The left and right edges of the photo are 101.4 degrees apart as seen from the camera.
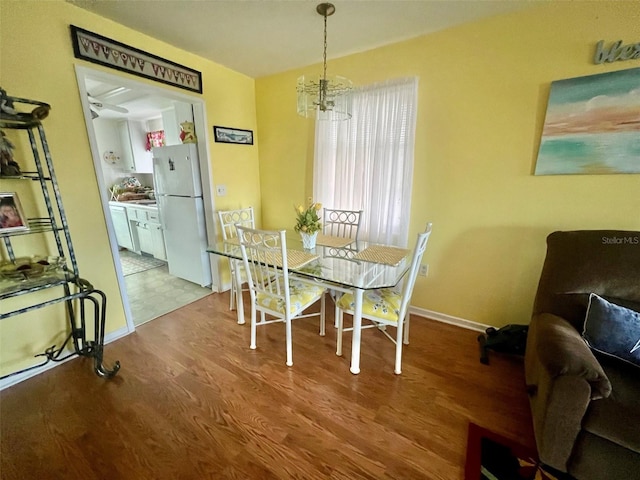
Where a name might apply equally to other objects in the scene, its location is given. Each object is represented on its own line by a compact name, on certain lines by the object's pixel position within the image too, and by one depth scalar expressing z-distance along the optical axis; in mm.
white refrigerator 2840
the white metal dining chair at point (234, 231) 2416
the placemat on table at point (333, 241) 2345
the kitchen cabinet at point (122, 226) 4277
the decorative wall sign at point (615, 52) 1549
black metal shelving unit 1496
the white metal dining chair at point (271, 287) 1731
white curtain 2293
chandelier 1770
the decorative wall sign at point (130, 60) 1815
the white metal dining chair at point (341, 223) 2648
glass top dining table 1685
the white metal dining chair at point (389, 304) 1614
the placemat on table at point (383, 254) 1957
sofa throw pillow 1225
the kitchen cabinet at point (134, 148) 4570
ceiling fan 2919
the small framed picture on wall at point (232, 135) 2816
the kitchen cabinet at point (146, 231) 3779
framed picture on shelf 1511
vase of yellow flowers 2111
